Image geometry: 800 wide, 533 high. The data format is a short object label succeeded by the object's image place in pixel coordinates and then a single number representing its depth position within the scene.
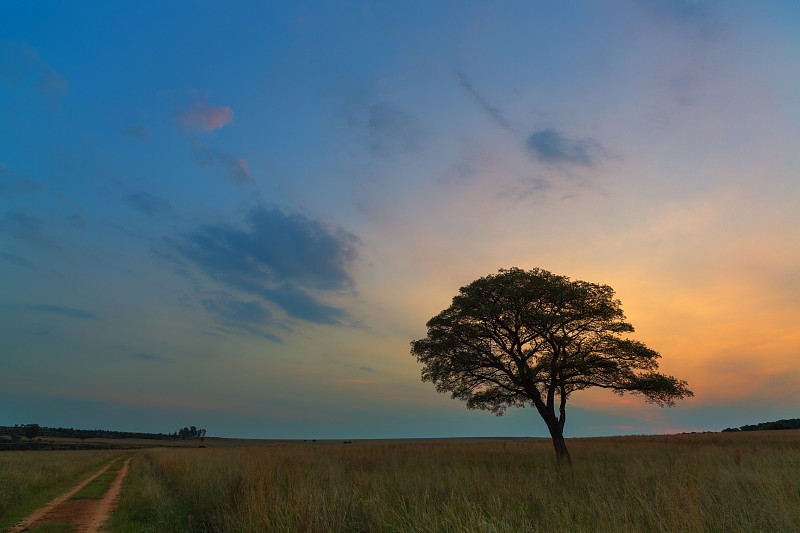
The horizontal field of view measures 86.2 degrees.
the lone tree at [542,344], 23.59
